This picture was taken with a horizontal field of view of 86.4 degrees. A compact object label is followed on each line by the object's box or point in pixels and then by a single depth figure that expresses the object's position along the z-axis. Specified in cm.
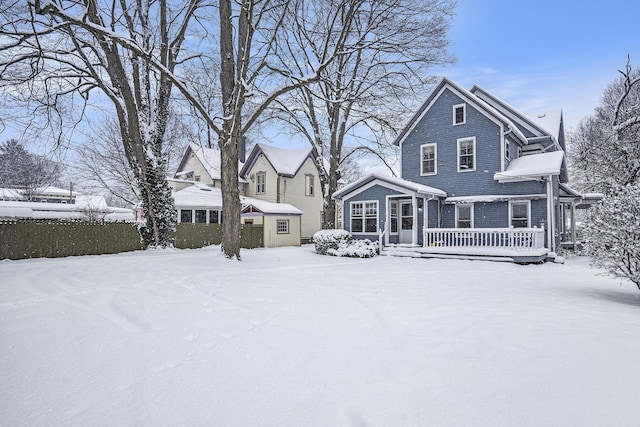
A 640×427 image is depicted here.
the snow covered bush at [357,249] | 1563
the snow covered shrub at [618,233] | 607
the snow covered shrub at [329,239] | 1695
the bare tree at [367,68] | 1474
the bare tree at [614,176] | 618
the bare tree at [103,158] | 2334
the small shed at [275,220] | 2231
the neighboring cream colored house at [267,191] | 2270
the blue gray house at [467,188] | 1442
